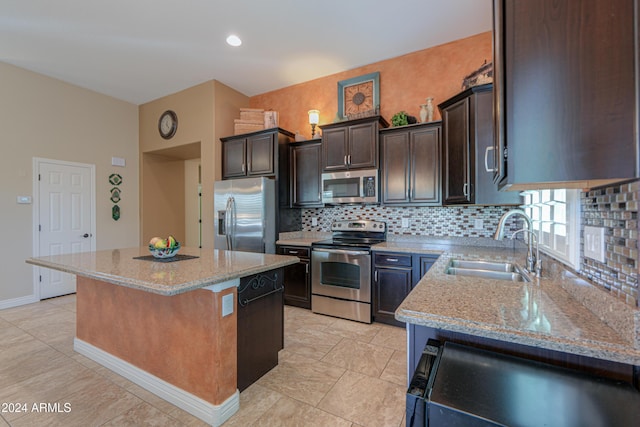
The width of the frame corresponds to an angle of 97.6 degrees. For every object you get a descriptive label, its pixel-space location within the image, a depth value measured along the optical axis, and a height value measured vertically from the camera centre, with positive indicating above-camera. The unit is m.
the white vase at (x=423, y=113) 3.21 +1.13
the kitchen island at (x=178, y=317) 1.64 -0.71
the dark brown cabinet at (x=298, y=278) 3.50 -0.85
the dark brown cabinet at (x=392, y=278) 2.88 -0.70
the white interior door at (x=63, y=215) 4.07 -0.03
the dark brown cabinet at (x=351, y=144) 3.34 +0.85
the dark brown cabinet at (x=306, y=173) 3.79 +0.54
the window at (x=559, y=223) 1.25 -0.06
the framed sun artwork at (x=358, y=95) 3.70 +1.59
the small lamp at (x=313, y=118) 3.90 +1.31
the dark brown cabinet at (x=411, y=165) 3.05 +0.53
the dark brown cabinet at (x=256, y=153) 3.82 +0.84
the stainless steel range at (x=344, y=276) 3.13 -0.75
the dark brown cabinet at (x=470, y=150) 2.44 +0.57
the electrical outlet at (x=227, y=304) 1.67 -0.56
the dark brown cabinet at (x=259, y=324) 1.88 -0.82
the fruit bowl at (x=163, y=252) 2.10 -0.30
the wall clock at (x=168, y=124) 4.62 +1.49
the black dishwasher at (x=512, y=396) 0.71 -0.52
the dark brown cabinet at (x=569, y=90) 0.74 +0.35
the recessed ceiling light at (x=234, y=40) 3.18 +1.99
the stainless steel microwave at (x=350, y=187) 3.34 +0.31
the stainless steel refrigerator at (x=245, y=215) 3.61 -0.04
